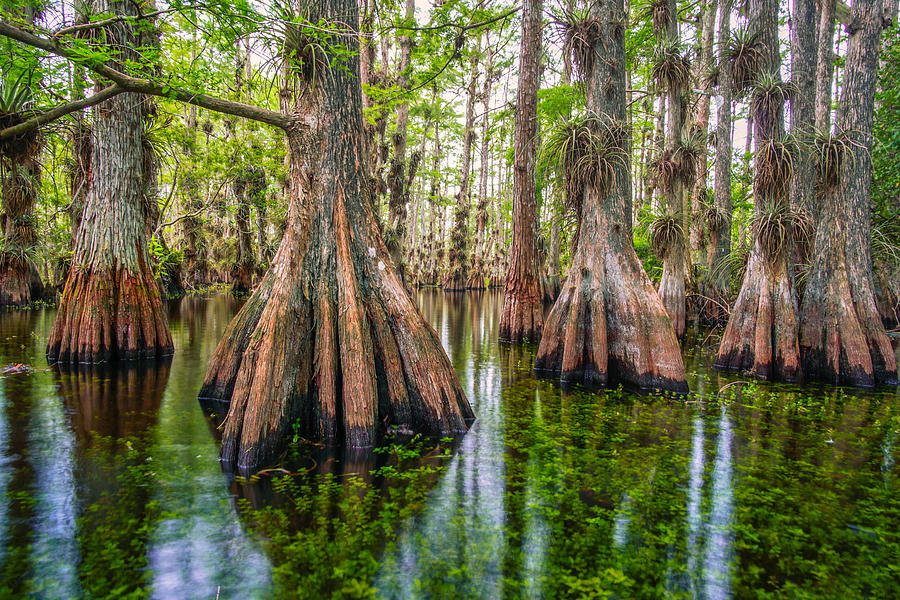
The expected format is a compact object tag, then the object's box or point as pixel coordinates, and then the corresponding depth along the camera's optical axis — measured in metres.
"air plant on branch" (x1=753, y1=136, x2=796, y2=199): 8.41
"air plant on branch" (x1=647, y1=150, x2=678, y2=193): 12.19
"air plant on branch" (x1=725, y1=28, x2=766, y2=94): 9.62
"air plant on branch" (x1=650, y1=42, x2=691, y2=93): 10.95
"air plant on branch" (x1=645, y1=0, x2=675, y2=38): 12.62
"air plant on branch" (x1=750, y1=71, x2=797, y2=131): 9.05
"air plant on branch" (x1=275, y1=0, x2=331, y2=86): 5.54
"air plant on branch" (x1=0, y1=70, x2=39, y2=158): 5.63
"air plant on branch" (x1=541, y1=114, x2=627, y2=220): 8.16
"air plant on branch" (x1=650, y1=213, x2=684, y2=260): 11.04
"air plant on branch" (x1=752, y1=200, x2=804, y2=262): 8.59
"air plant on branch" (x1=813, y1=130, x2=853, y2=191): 8.59
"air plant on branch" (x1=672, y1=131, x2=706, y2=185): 12.07
